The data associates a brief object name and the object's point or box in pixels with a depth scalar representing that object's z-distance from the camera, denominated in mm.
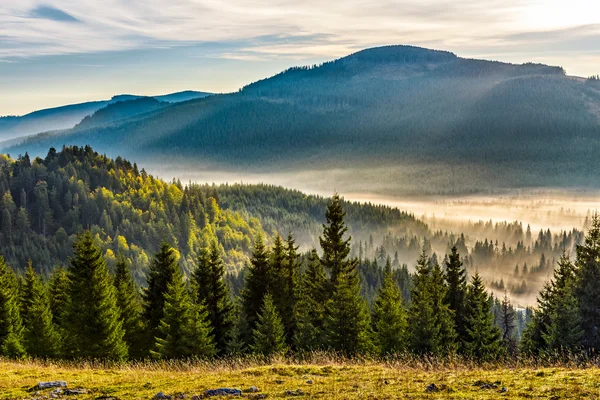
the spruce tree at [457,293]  55638
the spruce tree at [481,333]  51562
